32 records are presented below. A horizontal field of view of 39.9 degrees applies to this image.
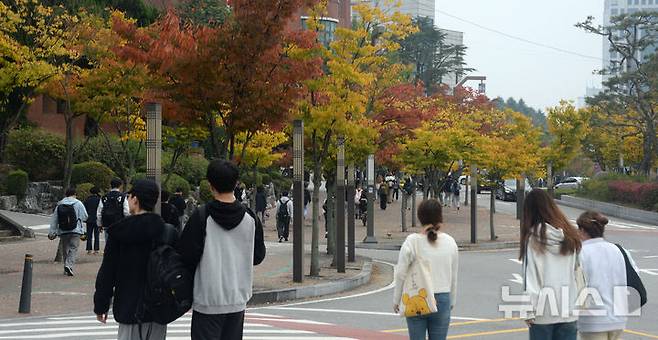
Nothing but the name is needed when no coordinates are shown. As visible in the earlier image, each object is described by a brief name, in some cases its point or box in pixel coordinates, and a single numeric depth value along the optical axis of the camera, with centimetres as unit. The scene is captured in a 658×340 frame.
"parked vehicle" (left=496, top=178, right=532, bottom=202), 6294
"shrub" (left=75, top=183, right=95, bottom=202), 3175
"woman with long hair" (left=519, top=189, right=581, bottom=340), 655
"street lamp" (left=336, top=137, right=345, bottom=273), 2022
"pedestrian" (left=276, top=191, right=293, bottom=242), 3044
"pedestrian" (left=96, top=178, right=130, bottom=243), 1841
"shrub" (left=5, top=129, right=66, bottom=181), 3525
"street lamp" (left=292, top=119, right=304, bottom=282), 1778
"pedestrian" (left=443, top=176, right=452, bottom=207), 5112
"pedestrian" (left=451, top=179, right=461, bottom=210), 5022
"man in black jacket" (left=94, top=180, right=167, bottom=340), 614
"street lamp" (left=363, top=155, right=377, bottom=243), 2939
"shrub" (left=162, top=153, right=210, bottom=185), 3978
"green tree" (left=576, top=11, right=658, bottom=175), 5212
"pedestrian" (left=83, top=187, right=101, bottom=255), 2161
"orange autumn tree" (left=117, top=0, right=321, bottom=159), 1580
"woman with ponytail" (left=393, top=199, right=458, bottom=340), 717
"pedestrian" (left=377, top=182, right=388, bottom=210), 4775
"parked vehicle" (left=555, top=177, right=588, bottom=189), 7003
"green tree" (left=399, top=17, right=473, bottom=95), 7950
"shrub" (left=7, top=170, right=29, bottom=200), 3262
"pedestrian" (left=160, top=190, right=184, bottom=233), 1550
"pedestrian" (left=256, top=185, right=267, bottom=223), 3525
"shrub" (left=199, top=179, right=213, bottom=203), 3778
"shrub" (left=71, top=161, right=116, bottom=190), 3425
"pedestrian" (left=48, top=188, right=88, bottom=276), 1791
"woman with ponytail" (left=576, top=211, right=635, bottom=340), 679
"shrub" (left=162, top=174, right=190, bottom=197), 3426
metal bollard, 1366
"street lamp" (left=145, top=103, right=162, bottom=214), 1510
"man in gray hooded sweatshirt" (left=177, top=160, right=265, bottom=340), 612
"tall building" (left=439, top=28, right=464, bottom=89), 15738
